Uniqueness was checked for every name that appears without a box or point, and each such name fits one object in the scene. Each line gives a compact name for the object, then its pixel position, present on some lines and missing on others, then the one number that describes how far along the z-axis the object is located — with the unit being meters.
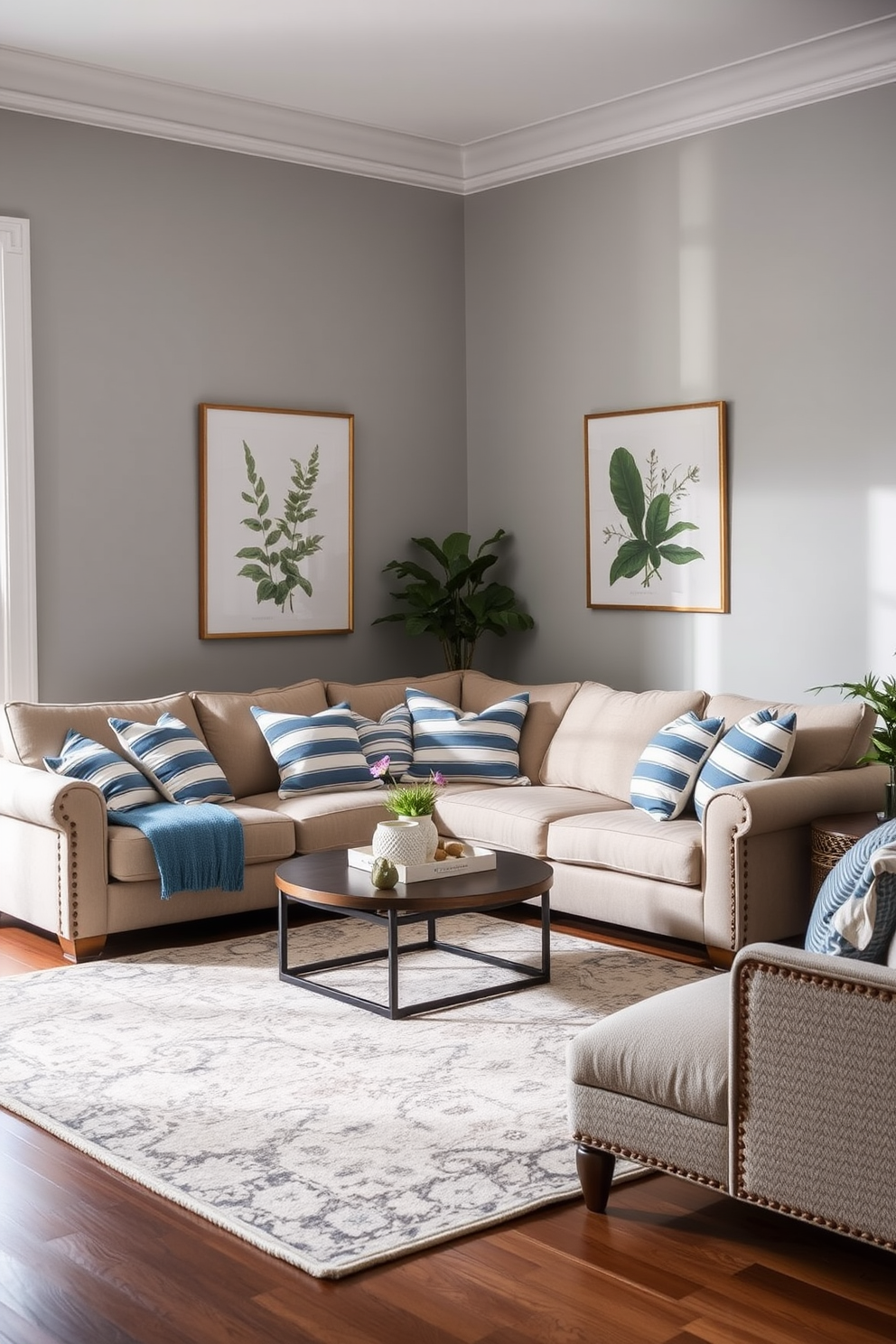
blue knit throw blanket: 5.15
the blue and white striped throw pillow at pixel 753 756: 5.14
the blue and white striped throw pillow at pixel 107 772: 5.42
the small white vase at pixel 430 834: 4.65
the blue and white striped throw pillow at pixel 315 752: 5.95
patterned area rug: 3.11
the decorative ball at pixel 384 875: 4.46
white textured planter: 4.61
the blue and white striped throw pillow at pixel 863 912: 2.83
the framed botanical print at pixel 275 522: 6.52
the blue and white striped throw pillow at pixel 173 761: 5.62
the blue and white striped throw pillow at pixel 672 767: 5.35
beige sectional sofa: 4.91
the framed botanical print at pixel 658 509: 6.23
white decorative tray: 4.59
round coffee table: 4.38
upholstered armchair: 2.64
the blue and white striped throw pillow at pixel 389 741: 6.24
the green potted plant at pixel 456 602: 6.98
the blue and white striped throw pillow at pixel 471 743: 6.23
